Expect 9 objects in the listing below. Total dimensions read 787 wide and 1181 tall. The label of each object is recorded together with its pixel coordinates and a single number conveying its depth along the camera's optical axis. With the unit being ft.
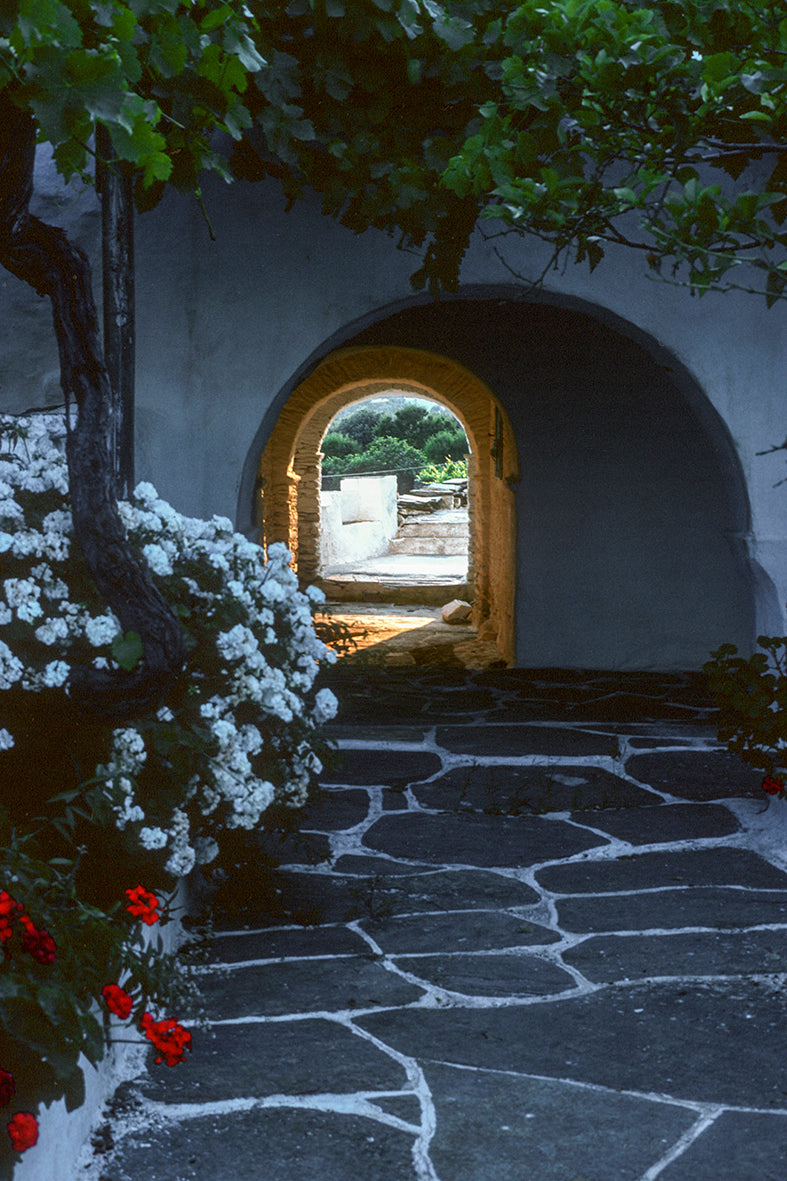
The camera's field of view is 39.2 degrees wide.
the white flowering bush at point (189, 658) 9.82
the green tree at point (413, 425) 118.73
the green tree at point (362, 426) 121.39
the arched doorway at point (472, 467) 30.91
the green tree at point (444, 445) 114.73
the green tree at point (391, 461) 111.04
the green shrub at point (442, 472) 110.73
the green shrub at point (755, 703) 15.03
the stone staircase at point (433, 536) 88.63
